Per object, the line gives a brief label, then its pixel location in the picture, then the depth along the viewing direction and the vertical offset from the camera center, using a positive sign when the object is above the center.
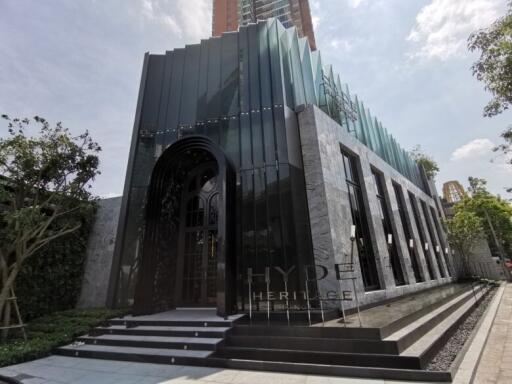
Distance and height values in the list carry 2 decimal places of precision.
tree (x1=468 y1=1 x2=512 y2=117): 6.69 +5.65
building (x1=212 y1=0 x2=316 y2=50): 40.06 +42.44
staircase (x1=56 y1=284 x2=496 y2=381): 3.98 -1.15
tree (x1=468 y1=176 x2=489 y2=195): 35.81 +11.75
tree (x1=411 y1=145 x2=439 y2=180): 34.64 +14.81
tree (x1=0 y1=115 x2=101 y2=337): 7.18 +3.28
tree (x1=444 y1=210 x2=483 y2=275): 24.44 +3.76
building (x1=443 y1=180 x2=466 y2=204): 76.06 +24.21
